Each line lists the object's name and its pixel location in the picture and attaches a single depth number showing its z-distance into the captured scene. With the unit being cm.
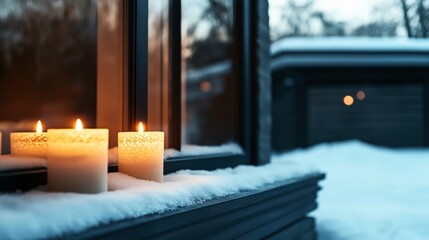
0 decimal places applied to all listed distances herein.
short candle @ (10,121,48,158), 127
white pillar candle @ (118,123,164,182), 128
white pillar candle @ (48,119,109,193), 102
